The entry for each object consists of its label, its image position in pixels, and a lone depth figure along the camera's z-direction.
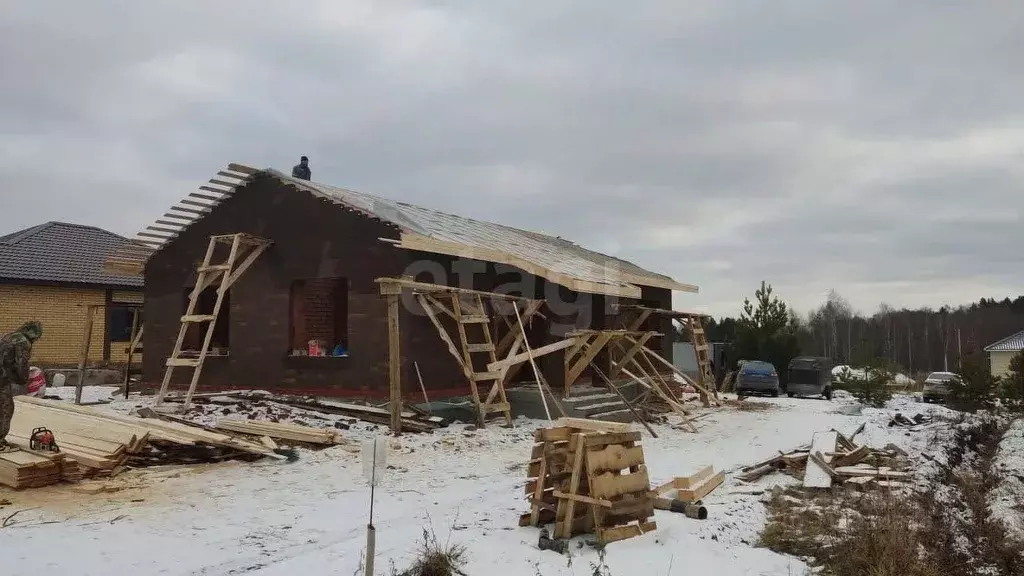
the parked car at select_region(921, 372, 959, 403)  25.19
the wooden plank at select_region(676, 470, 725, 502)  7.73
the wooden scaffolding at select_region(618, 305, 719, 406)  18.98
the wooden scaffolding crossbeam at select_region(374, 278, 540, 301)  11.61
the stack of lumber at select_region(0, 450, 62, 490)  7.82
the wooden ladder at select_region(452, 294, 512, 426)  12.76
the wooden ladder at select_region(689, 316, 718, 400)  20.83
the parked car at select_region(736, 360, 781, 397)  24.77
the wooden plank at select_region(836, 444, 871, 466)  10.62
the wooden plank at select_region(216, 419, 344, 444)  10.80
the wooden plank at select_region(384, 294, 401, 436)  11.74
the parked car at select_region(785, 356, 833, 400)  26.52
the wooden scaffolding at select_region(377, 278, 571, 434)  11.85
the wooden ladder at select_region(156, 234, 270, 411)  13.23
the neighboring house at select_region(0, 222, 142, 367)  21.56
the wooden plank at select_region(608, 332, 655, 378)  16.14
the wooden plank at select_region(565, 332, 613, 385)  14.50
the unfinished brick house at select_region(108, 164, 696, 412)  13.55
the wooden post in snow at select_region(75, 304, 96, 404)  14.73
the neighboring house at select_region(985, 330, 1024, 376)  48.06
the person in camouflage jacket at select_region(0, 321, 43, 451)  8.55
